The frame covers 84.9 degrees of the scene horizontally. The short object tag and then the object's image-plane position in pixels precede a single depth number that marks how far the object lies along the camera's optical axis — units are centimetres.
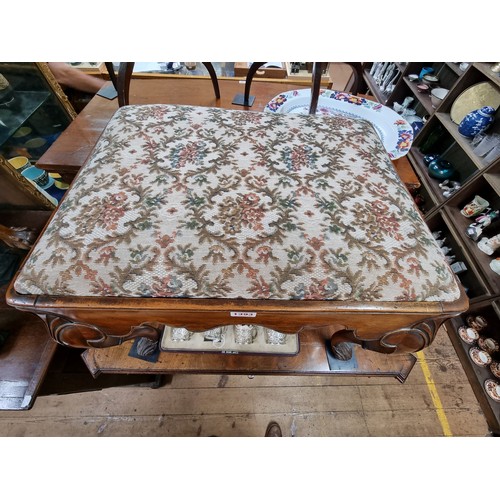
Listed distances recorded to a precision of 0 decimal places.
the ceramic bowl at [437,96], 151
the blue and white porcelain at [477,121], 117
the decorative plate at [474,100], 120
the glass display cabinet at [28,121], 99
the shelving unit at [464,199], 111
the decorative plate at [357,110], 102
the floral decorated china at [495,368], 109
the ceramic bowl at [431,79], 162
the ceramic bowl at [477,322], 119
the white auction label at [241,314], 52
